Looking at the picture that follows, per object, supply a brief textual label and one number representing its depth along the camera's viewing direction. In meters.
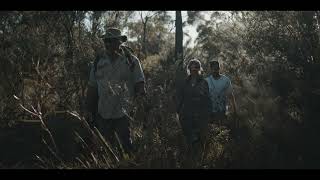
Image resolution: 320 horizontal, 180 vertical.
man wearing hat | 5.74
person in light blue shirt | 7.30
